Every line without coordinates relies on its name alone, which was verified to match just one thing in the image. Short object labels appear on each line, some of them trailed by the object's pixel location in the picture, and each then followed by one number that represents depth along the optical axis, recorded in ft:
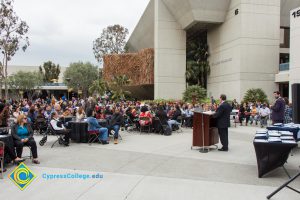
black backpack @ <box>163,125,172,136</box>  41.63
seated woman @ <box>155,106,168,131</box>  42.68
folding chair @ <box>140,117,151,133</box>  42.88
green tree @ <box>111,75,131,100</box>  122.70
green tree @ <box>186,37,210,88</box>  108.99
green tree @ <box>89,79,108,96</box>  129.29
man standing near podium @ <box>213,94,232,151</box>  28.30
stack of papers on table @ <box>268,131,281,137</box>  21.25
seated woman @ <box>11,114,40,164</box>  23.49
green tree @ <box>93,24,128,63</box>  179.42
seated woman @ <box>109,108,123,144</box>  35.55
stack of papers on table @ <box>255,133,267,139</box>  20.87
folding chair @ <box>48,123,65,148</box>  31.63
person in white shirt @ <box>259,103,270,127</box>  52.95
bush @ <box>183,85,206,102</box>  95.45
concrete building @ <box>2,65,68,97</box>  216.13
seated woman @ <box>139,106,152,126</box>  42.88
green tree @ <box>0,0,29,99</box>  88.02
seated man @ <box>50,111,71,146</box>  31.66
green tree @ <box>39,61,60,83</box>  243.19
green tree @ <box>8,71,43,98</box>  181.16
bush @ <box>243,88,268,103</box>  81.66
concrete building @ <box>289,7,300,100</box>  73.41
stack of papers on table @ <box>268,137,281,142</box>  19.58
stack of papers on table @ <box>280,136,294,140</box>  20.46
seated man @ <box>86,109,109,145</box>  33.33
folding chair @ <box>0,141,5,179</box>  20.25
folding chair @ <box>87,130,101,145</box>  33.35
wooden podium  28.37
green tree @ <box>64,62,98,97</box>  189.57
